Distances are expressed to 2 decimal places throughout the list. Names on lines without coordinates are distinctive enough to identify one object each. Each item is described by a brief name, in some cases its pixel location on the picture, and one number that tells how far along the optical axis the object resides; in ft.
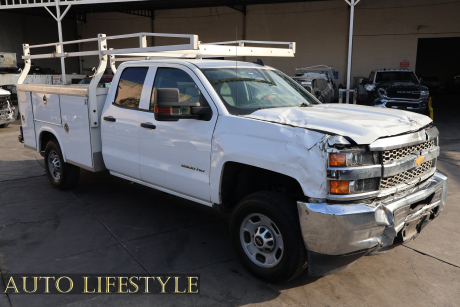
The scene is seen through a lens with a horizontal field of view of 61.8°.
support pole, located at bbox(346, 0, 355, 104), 42.62
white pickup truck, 9.64
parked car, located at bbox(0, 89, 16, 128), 43.09
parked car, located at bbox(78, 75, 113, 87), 40.65
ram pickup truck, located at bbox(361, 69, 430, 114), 43.45
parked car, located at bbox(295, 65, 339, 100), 53.21
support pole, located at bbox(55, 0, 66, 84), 57.08
